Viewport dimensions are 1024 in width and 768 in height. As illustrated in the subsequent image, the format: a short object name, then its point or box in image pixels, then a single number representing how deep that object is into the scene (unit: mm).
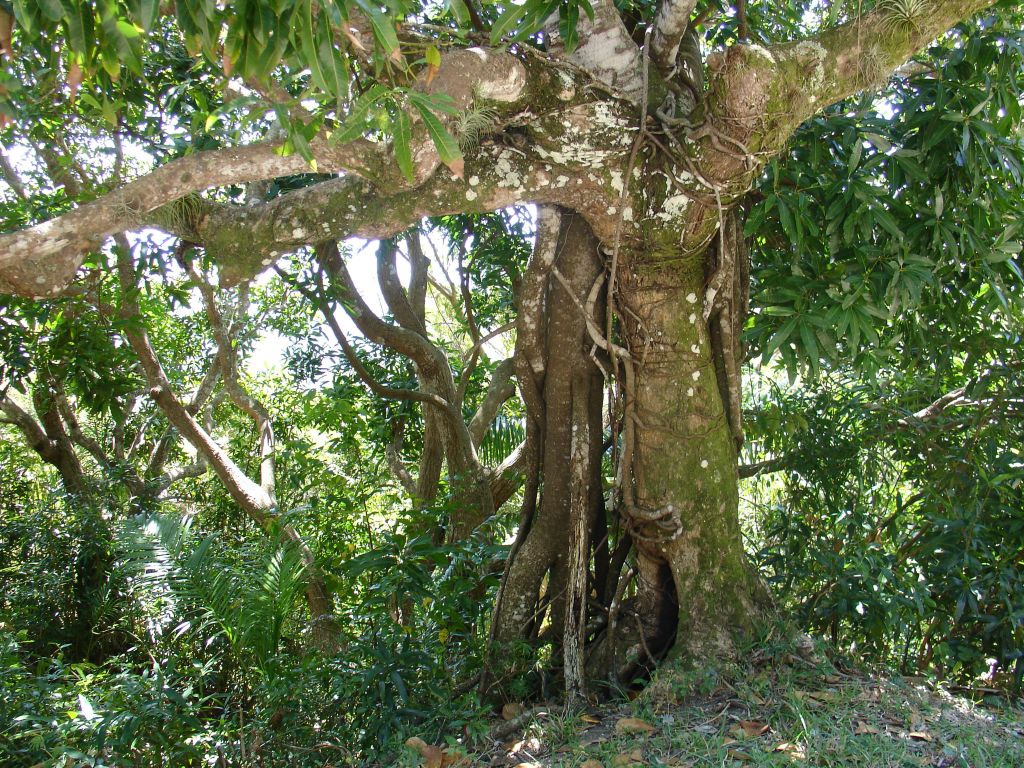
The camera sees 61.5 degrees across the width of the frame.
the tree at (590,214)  2842
